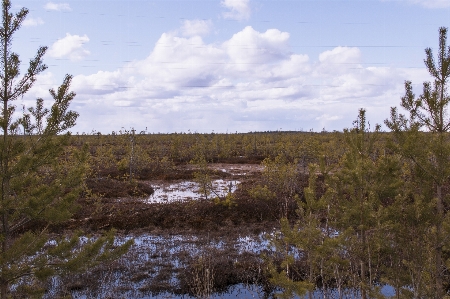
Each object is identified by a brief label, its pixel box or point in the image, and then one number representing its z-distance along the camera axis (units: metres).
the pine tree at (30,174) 5.00
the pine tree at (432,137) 5.34
